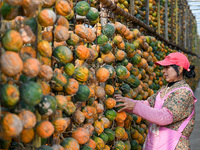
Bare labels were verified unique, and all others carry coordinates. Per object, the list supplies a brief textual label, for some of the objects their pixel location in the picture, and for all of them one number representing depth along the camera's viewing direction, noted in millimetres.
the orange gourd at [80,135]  1857
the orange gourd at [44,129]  1390
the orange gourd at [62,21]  1714
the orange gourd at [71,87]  1718
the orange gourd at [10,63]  1144
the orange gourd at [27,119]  1241
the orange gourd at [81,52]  1951
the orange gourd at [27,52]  1385
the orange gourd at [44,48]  1458
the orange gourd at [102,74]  2397
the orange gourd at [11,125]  1135
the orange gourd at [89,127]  2080
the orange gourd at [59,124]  1595
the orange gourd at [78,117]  1914
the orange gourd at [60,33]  1632
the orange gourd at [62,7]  1674
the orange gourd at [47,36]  1629
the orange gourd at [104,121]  2536
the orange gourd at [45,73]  1434
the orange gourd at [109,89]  2723
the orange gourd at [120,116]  2902
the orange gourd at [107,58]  2697
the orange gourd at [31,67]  1255
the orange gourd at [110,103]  2678
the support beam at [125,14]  2902
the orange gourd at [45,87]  1497
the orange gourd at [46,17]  1442
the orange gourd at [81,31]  2027
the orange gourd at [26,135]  1333
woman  2621
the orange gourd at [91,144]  2061
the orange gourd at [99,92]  2418
